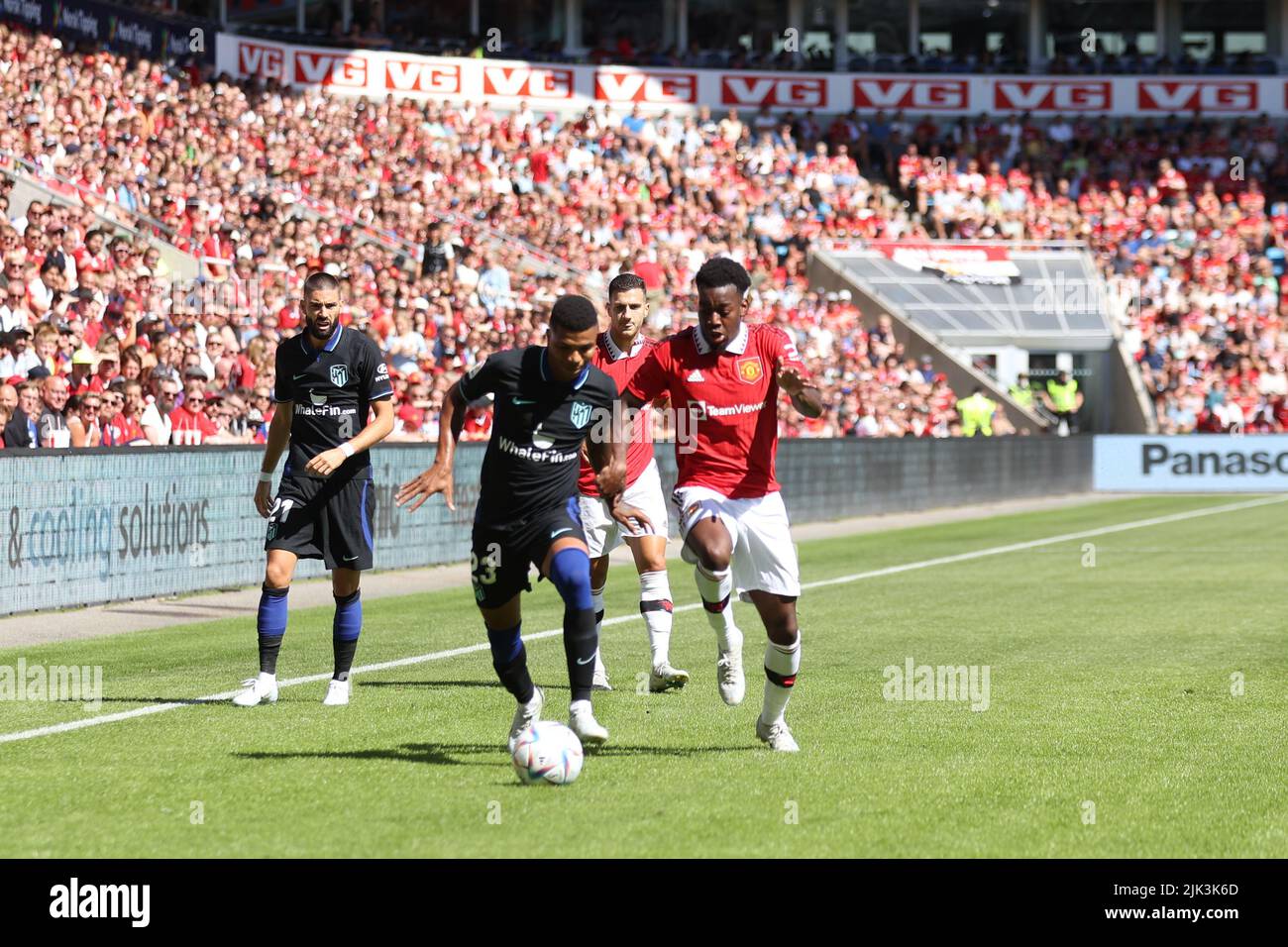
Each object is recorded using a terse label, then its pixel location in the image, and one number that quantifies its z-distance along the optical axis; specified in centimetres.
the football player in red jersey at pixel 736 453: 884
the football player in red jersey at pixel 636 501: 1094
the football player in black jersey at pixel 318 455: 1057
